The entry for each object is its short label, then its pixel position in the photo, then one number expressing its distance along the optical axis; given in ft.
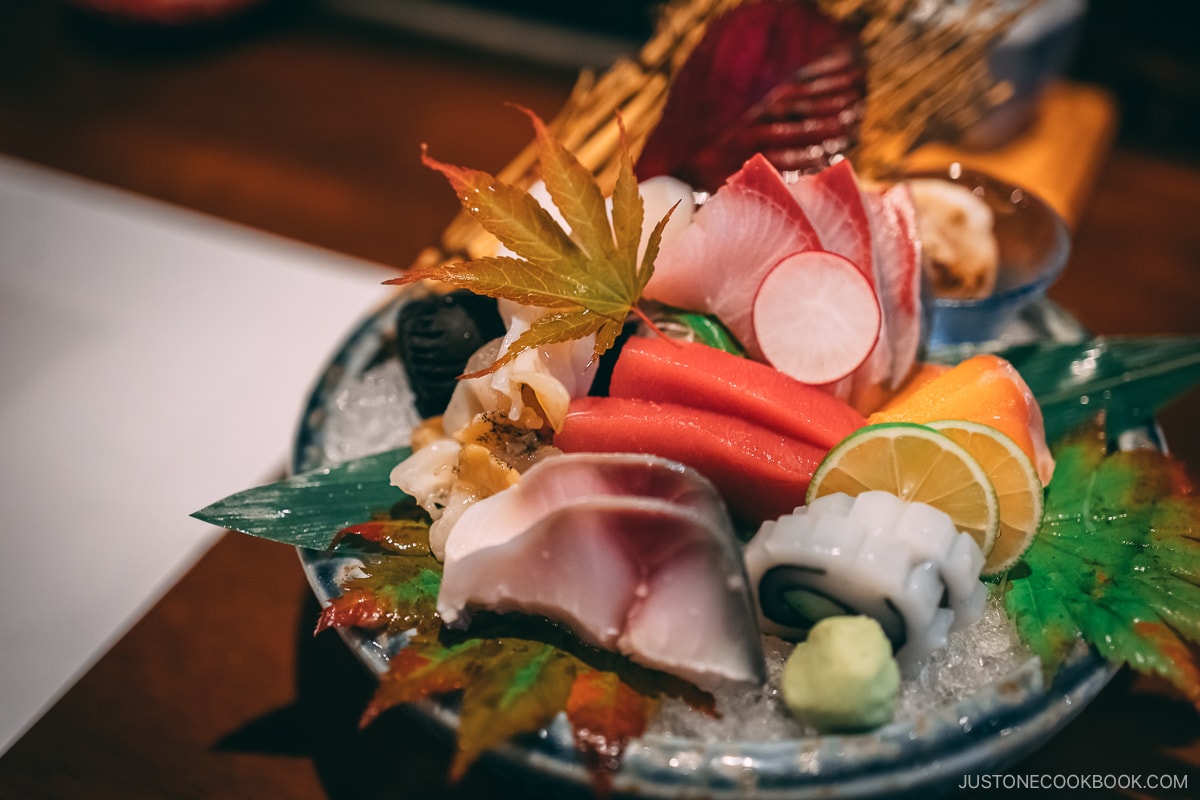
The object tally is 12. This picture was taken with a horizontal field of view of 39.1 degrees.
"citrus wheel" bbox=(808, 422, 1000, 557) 1.11
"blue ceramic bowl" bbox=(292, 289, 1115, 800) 1.03
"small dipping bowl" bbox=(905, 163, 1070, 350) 1.43
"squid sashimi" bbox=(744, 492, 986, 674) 1.06
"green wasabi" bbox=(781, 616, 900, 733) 1.03
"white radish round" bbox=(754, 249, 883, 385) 1.24
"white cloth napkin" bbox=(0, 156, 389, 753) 1.34
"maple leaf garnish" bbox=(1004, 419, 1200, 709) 1.09
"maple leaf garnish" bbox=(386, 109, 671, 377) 1.19
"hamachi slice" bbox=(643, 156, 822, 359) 1.27
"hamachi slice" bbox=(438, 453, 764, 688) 1.07
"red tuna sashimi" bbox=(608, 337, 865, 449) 1.20
